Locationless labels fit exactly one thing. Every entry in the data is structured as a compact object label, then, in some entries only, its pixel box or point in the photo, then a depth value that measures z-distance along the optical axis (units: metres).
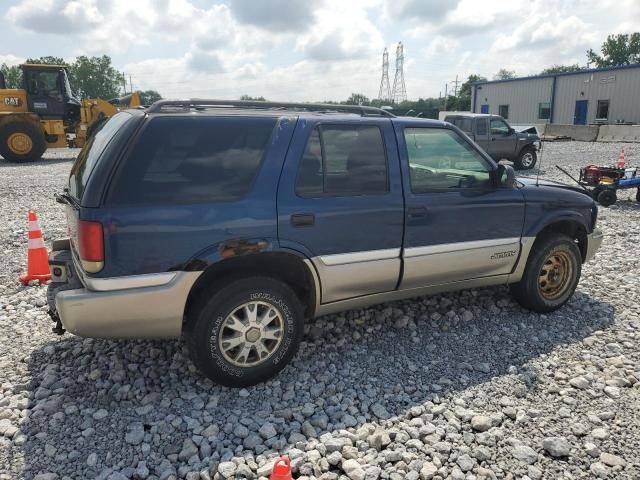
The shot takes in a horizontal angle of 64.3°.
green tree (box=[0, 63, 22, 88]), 75.19
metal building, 34.59
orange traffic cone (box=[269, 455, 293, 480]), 2.12
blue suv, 3.09
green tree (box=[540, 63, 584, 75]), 96.59
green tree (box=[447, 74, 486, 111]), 57.08
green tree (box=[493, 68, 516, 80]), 106.38
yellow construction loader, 17.64
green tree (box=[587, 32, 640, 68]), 72.31
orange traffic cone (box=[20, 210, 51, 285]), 5.53
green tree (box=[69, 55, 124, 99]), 89.31
